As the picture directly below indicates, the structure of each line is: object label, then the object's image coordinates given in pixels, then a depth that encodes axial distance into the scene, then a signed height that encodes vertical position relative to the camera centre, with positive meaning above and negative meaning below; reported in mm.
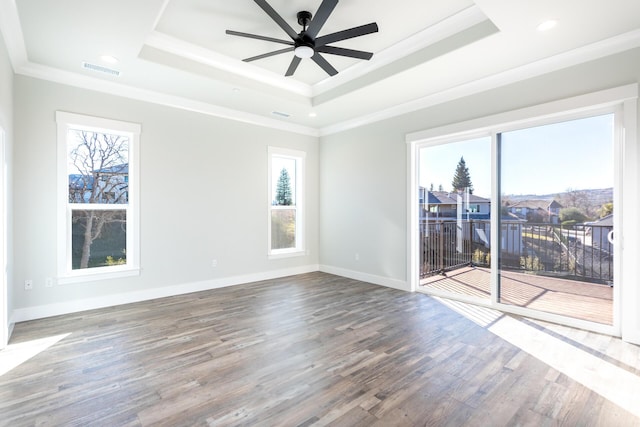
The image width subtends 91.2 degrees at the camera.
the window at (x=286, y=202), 5840 +200
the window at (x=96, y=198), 3793 +183
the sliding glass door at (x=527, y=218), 3248 -55
